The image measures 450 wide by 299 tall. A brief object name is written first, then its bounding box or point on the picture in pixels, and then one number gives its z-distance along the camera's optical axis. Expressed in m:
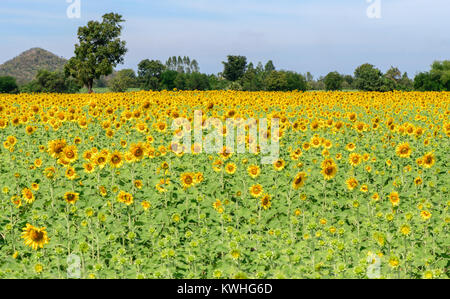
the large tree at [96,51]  64.25
